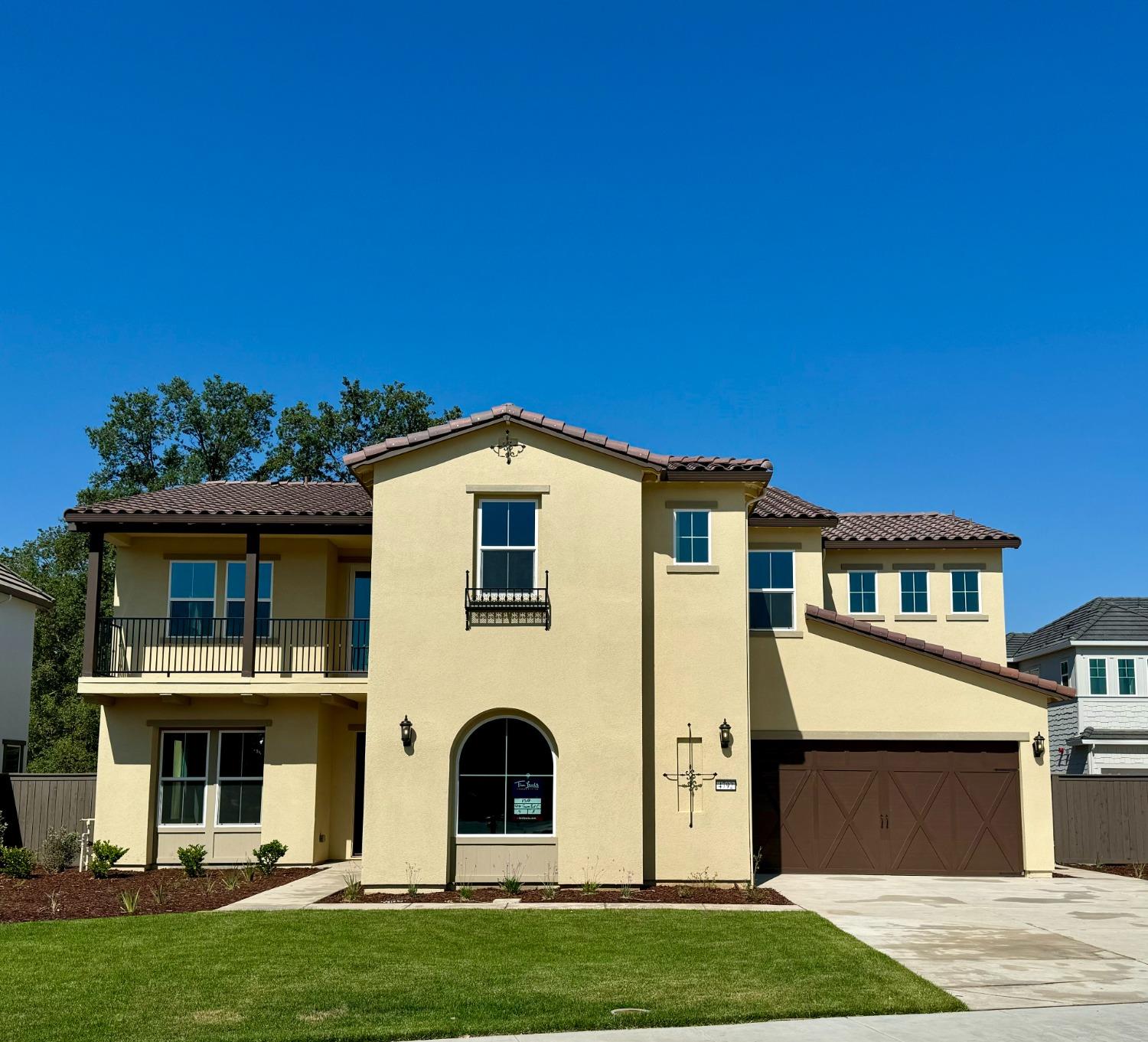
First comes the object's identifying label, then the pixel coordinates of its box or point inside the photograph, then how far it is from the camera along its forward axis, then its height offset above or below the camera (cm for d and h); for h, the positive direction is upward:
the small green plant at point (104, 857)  2022 -244
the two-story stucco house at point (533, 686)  1853 +48
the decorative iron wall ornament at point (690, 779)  1925 -98
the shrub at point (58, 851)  2181 -250
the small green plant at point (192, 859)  1995 -240
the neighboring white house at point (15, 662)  3053 +119
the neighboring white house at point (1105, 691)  3959 +93
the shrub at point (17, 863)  2044 -254
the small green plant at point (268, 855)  2003 -234
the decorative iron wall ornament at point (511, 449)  1927 +414
